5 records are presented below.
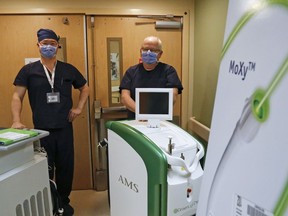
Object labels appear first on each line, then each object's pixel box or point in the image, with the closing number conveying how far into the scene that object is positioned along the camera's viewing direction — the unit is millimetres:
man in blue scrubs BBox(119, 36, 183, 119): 2193
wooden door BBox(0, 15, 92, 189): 2727
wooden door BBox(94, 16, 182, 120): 2830
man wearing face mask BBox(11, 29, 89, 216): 2252
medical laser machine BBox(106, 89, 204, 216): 1247
